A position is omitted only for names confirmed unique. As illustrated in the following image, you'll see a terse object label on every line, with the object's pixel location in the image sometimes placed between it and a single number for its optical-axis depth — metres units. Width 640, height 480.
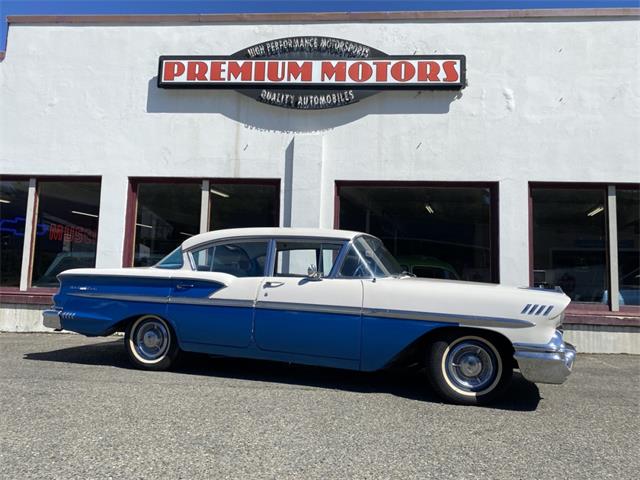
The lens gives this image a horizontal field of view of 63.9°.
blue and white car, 4.52
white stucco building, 8.20
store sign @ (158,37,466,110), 8.48
